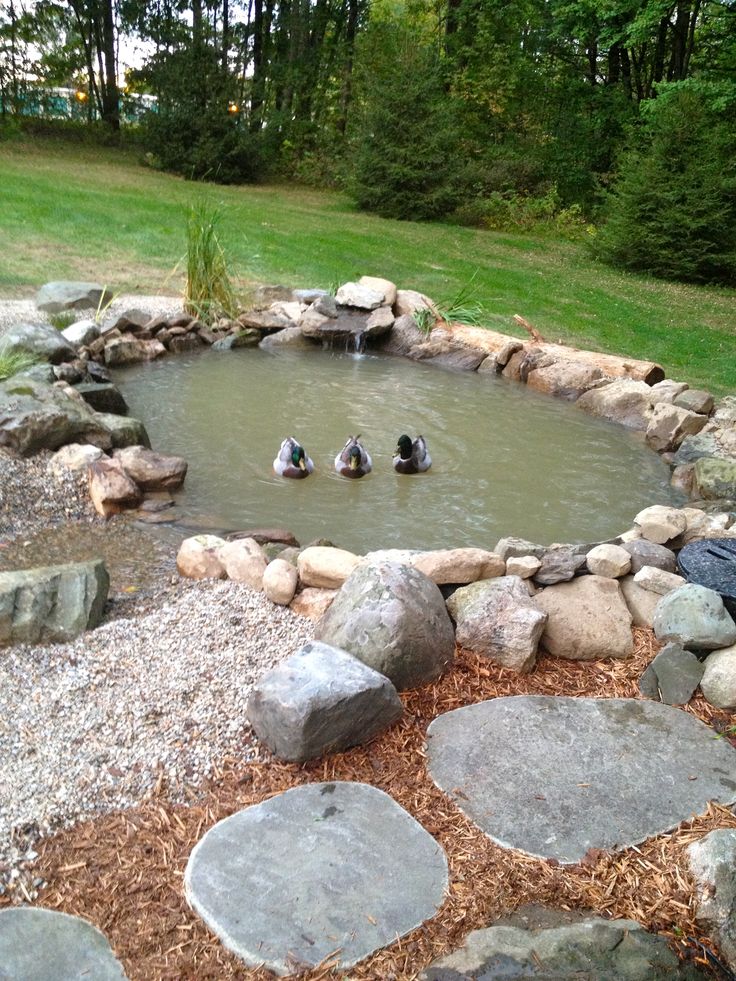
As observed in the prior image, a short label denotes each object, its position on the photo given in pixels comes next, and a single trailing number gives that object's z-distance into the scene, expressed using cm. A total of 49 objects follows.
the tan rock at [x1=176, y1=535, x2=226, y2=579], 434
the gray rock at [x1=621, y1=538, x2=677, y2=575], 425
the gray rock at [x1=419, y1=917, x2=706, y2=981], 210
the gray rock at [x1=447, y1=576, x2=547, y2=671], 353
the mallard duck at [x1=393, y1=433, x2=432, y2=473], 629
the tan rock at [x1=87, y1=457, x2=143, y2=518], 522
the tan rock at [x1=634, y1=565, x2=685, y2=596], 400
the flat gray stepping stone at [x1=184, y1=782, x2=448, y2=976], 219
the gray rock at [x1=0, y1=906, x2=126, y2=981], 206
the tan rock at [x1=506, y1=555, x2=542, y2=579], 406
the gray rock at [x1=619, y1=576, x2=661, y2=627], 394
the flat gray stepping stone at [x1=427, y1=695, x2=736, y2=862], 266
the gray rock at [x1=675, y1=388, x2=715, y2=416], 771
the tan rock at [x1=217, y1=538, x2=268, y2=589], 421
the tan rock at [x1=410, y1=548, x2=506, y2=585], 395
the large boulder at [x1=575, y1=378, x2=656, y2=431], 802
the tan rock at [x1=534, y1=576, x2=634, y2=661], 370
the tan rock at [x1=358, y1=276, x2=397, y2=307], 1028
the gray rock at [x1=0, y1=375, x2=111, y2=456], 561
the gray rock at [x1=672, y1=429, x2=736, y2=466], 700
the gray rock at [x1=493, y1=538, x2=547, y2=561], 425
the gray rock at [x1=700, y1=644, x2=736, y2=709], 335
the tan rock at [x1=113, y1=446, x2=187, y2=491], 553
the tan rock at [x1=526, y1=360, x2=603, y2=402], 863
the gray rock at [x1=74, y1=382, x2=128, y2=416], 677
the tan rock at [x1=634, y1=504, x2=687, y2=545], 467
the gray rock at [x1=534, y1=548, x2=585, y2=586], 406
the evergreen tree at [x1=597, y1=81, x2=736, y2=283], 1478
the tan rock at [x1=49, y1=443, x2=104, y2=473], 551
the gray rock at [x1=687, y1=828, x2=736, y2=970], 228
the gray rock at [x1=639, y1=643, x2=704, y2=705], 340
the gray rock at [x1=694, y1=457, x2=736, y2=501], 608
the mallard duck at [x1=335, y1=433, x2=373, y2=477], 616
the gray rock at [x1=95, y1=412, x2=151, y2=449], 601
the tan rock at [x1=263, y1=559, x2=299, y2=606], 396
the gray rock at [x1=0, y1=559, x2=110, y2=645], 343
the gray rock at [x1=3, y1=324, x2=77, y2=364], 715
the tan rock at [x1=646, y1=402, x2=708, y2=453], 739
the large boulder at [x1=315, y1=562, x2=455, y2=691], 328
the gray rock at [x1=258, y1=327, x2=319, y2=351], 970
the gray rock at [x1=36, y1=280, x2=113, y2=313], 884
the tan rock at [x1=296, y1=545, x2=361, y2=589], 404
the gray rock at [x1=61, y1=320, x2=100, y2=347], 817
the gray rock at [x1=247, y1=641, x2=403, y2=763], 283
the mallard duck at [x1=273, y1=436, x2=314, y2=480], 602
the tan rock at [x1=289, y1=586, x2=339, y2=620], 387
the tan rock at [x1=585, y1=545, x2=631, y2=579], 414
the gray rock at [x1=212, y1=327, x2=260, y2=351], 935
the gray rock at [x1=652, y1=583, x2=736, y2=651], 351
